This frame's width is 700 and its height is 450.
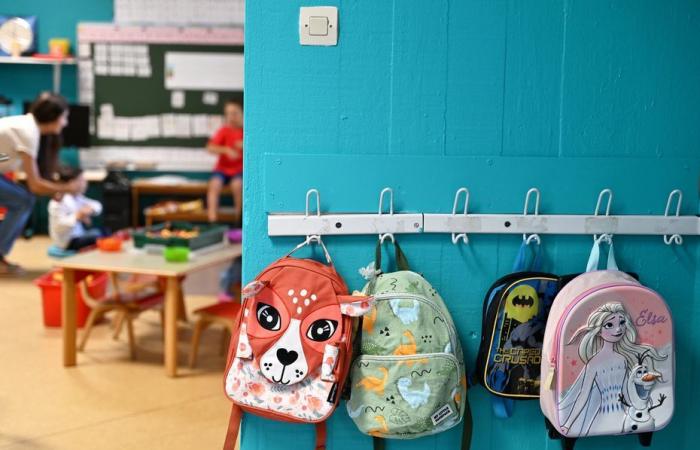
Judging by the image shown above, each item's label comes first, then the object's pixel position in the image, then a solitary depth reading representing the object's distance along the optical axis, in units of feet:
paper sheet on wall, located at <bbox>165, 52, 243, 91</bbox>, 24.84
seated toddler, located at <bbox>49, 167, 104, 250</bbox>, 18.76
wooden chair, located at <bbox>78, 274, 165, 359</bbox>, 12.97
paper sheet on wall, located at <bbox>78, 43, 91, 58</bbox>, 25.05
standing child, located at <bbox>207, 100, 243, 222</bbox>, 22.48
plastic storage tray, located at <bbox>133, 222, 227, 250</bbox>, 13.24
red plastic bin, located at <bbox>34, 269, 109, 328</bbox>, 14.23
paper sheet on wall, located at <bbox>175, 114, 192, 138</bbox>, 25.09
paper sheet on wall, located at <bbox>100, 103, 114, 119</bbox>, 25.11
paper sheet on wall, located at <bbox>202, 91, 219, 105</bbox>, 24.93
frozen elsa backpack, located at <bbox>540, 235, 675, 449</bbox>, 5.94
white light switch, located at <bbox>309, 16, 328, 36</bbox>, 6.17
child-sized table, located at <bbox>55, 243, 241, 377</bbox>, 11.91
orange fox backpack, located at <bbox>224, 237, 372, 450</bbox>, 5.90
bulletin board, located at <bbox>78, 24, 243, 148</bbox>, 24.86
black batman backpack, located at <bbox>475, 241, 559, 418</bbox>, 6.24
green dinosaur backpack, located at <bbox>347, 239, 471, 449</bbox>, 5.92
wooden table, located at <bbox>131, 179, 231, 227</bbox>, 23.91
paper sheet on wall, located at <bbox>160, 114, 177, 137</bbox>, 25.11
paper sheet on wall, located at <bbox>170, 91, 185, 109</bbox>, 25.07
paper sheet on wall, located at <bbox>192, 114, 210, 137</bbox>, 25.02
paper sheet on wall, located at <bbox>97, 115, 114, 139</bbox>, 25.11
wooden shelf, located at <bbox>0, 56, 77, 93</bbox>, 24.38
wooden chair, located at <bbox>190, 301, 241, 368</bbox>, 12.17
